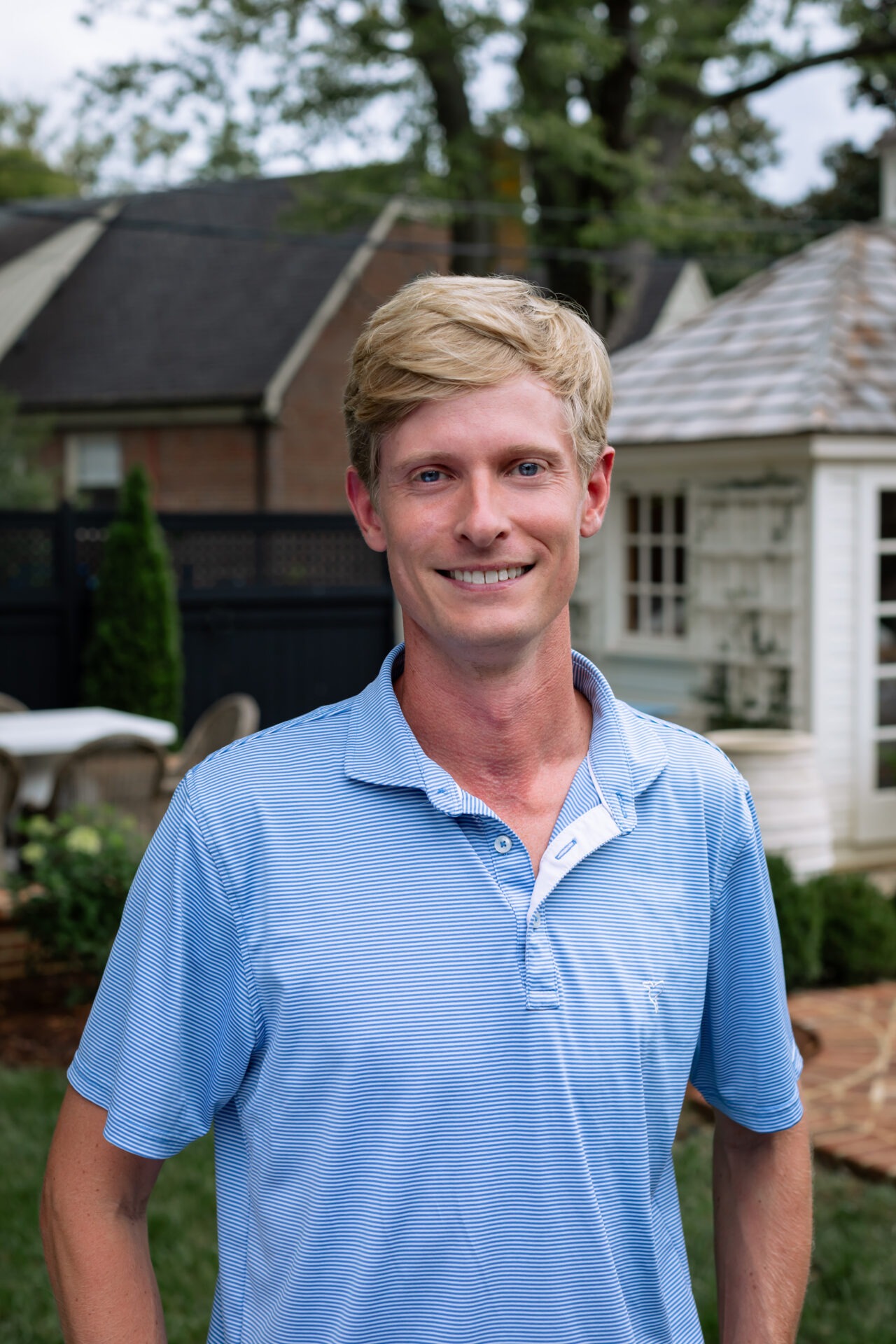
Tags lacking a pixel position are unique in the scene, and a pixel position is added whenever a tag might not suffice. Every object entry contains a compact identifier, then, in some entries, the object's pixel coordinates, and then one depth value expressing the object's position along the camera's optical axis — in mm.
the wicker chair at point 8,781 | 7492
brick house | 21797
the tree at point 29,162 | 33281
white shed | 9297
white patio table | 8523
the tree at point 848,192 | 30172
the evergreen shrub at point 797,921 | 6418
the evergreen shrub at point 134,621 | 12047
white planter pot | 7039
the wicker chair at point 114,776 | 7512
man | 1555
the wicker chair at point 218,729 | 8789
